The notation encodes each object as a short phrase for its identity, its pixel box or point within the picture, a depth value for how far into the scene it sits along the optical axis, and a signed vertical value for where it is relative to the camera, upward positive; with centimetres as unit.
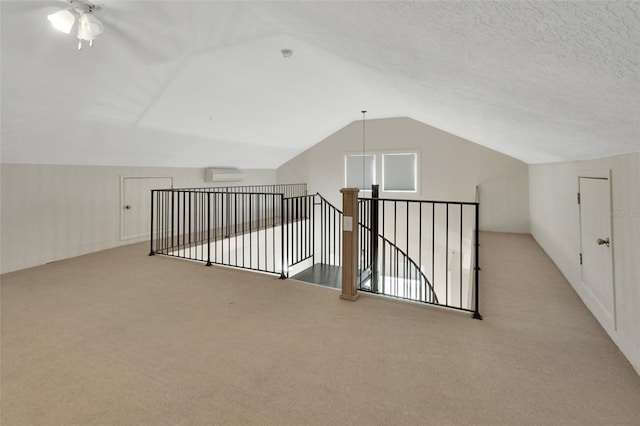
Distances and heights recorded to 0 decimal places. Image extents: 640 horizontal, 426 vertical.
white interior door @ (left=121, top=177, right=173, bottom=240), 512 +19
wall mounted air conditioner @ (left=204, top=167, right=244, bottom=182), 656 +91
